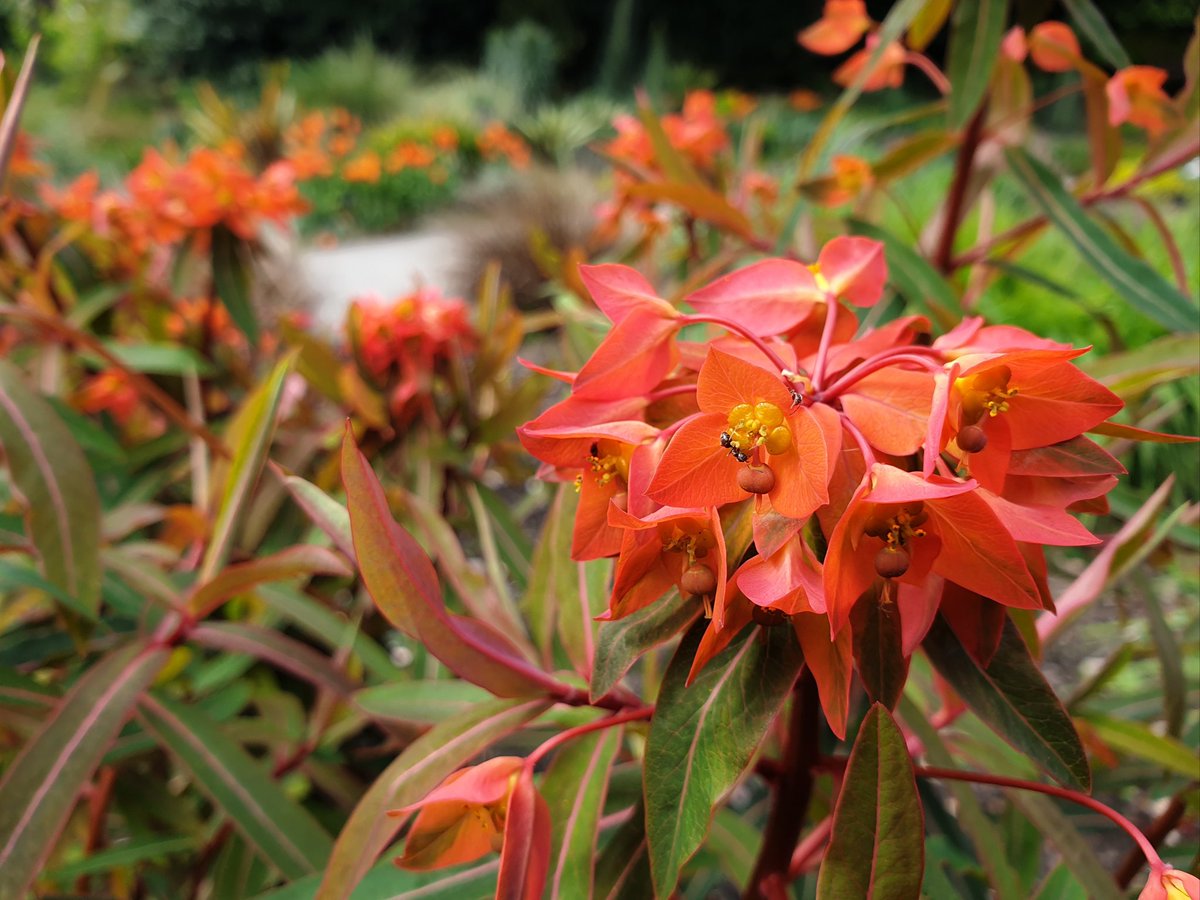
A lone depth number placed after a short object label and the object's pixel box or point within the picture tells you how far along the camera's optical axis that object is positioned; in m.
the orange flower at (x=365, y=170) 5.47
